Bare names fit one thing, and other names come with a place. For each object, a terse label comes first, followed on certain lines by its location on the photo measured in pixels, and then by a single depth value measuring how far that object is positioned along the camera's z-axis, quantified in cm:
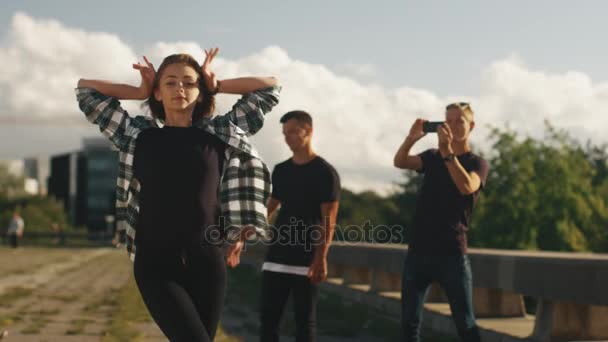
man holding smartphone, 1065
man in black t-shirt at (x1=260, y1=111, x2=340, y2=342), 1122
